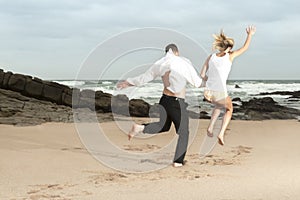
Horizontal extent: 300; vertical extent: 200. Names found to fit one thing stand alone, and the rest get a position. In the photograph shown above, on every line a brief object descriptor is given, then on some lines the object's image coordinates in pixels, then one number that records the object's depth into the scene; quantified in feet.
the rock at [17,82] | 55.93
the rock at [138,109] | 49.75
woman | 18.90
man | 20.31
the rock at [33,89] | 54.35
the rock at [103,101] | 49.53
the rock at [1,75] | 58.16
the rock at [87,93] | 50.64
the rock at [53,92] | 53.11
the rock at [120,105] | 41.51
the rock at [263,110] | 54.46
